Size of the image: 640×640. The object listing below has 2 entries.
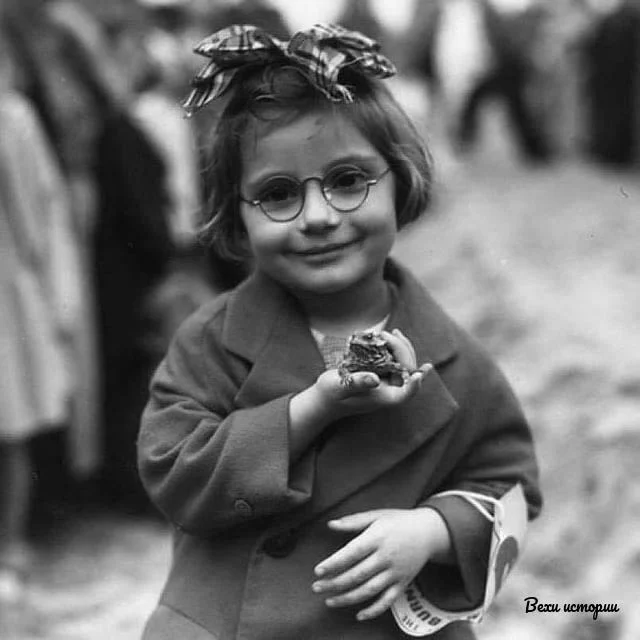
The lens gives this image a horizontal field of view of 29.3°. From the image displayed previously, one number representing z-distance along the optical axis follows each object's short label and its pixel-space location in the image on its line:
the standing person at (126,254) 4.59
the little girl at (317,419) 1.78
